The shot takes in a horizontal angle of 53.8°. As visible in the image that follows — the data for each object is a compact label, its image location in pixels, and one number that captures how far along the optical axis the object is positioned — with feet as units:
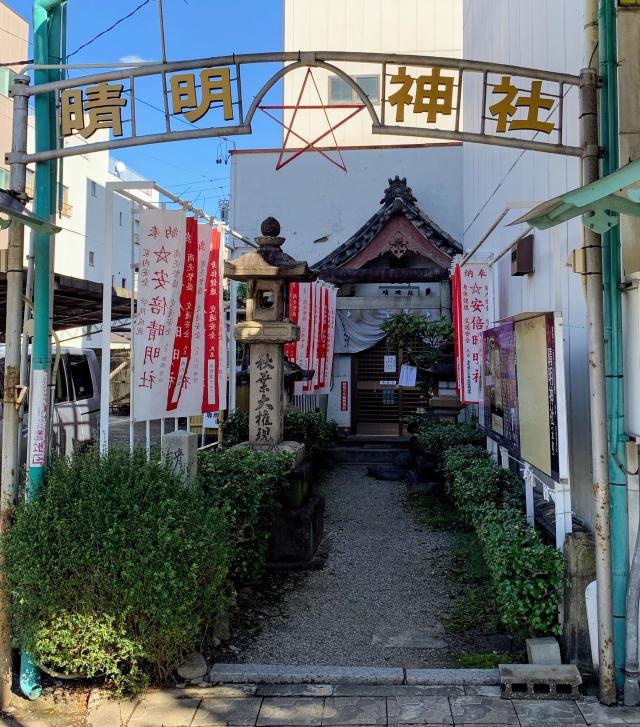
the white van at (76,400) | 38.24
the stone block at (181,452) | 18.77
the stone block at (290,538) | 25.39
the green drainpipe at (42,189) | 15.88
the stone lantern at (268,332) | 28.68
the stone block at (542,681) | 14.82
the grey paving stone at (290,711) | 14.01
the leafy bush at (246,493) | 20.10
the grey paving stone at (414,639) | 18.21
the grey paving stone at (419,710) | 13.99
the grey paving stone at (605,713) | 13.82
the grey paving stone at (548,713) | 13.82
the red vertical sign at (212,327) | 24.76
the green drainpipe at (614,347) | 15.07
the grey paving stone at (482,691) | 15.06
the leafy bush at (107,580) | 14.37
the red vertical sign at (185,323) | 22.74
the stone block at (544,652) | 15.37
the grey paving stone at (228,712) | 14.07
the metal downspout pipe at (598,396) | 14.66
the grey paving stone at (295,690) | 15.20
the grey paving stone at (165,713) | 14.10
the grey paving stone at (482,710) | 13.98
